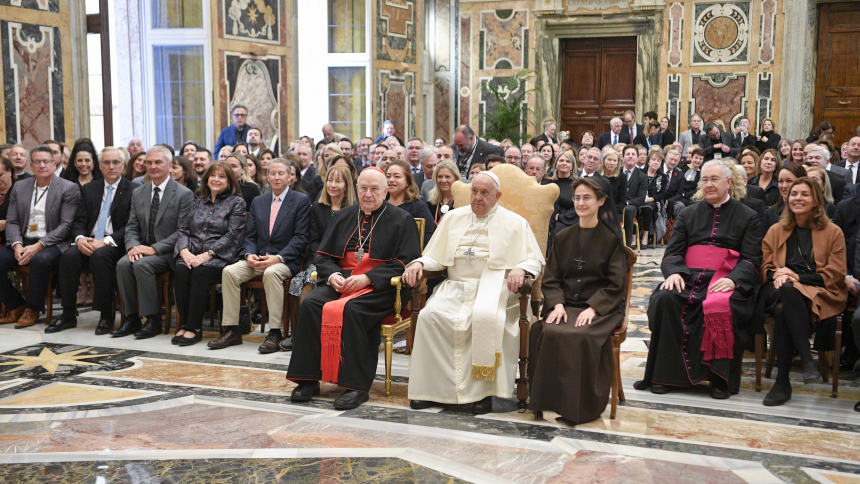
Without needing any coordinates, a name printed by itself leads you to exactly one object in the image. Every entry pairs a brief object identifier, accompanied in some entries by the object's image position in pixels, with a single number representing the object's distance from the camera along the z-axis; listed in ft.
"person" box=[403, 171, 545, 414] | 13.44
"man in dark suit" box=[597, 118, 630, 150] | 39.29
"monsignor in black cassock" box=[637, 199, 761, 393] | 14.35
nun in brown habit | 12.66
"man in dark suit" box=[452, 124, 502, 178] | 26.09
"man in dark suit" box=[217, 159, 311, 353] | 17.95
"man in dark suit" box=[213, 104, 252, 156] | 30.55
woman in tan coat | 14.39
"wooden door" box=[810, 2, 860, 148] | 41.42
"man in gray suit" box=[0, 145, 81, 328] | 20.24
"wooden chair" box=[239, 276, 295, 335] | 18.18
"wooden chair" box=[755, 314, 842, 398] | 14.14
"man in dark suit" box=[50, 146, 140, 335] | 19.54
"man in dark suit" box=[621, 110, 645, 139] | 39.65
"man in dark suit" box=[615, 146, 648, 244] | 32.24
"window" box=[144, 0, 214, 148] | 31.63
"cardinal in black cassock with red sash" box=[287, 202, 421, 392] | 14.10
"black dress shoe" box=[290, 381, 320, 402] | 13.97
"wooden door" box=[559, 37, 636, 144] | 46.91
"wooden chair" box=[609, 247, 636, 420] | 12.82
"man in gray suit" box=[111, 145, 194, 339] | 18.98
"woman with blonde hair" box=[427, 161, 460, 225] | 19.19
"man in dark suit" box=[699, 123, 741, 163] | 38.01
